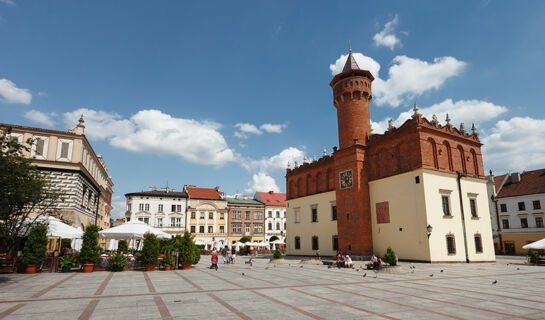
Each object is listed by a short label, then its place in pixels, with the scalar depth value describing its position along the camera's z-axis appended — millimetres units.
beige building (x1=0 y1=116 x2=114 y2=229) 25984
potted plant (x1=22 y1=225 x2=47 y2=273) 17703
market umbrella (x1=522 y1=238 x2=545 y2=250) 24856
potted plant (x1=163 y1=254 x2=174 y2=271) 20978
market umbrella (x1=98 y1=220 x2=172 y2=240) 20719
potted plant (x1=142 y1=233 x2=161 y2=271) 20078
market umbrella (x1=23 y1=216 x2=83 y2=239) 18966
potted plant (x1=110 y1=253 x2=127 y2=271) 19856
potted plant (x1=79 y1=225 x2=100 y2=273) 18922
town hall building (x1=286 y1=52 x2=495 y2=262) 26797
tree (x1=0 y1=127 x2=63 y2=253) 13789
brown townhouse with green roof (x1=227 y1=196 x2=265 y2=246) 61500
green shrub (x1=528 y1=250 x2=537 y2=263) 25625
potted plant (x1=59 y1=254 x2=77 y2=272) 18750
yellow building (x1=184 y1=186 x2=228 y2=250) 58500
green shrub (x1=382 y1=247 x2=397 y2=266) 19984
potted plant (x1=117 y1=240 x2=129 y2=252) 30191
